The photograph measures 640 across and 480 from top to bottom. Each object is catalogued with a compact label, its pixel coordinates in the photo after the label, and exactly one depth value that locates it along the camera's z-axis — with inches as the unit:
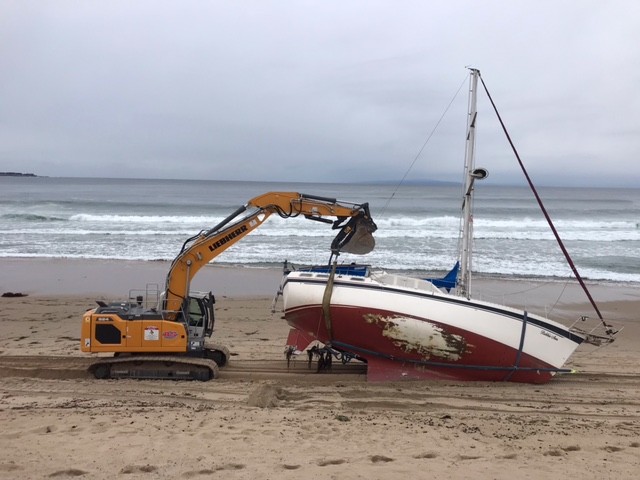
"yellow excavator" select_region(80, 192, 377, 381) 351.6
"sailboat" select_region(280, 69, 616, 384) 354.3
